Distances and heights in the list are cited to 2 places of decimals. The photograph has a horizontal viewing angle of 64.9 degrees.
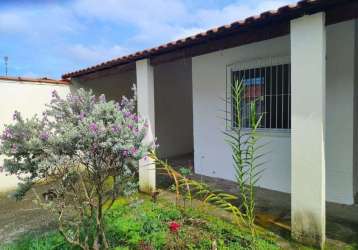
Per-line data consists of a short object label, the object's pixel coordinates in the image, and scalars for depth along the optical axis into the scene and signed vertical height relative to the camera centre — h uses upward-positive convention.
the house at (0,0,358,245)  4.13 +0.47
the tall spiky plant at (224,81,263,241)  3.10 -0.47
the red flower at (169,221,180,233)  3.67 -1.49
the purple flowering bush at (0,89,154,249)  3.56 -0.45
